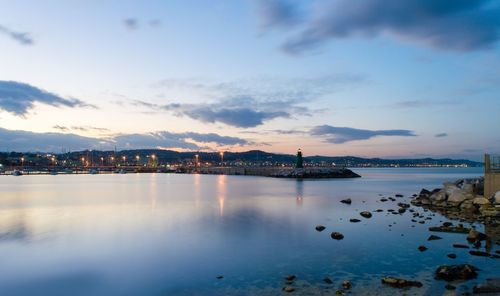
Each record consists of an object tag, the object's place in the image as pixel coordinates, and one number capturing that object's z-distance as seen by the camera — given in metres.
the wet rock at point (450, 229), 19.53
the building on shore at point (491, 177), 27.94
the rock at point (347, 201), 37.00
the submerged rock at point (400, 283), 11.41
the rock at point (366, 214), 26.56
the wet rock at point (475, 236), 17.38
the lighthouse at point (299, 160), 102.80
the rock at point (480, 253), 14.74
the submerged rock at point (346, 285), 11.34
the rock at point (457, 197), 30.30
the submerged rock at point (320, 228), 21.78
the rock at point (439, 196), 32.43
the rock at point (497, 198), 26.08
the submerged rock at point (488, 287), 10.23
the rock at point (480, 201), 26.89
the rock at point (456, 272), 11.97
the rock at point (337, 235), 19.08
